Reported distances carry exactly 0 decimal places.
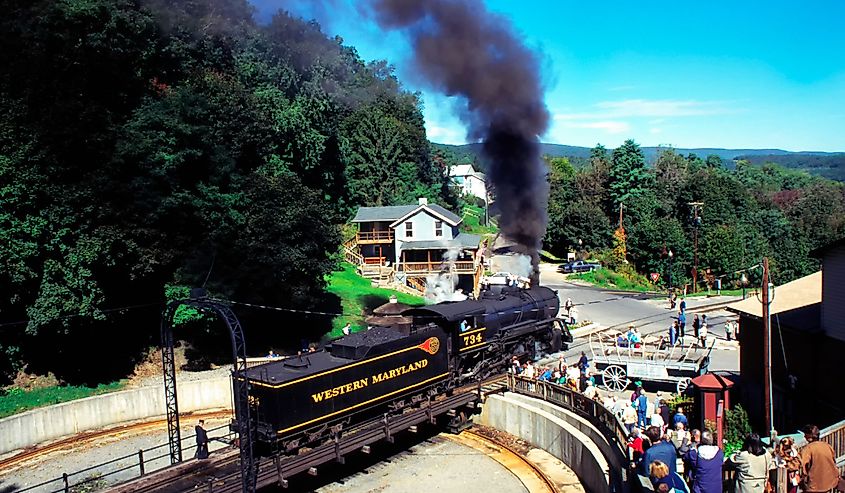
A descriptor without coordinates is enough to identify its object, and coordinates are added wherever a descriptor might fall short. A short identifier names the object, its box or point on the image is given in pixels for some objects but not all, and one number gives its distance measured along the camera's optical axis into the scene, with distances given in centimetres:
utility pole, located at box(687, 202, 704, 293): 5510
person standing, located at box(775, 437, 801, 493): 1087
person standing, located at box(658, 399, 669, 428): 1866
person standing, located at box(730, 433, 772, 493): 1052
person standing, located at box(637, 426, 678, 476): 1148
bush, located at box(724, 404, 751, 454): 1909
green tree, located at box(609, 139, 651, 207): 7638
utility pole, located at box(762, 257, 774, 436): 1630
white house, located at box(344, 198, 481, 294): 5309
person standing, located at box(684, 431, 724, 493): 1072
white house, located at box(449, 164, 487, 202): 14177
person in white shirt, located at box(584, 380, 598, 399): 2122
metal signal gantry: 1533
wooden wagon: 2377
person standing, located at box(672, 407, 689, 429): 1448
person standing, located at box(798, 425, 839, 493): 1037
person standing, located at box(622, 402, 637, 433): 1840
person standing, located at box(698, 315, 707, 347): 3424
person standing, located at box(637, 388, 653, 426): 1950
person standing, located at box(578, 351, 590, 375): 2502
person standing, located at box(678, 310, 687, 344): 3047
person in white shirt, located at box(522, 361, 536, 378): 2478
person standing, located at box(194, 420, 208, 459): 1822
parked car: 6328
